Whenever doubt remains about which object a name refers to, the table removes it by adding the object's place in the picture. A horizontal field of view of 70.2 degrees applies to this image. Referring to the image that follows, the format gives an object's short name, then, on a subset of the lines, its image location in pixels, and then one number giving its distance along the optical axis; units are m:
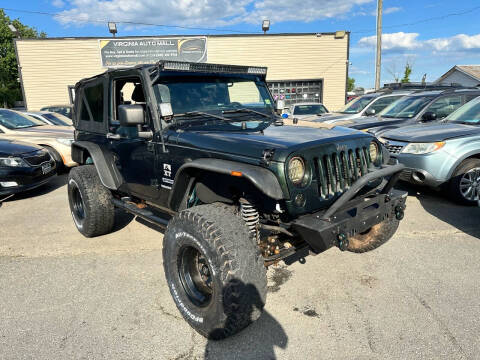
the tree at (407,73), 36.22
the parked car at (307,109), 13.54
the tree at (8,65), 42.89
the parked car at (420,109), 7.43
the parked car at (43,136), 8.19
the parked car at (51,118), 10.73
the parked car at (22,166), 6.05
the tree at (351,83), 80.65
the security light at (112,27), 20.62
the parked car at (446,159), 5.00
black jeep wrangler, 2.36
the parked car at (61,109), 16.14
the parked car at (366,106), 10.05
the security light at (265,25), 22.53
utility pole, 17.97
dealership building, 20.16
